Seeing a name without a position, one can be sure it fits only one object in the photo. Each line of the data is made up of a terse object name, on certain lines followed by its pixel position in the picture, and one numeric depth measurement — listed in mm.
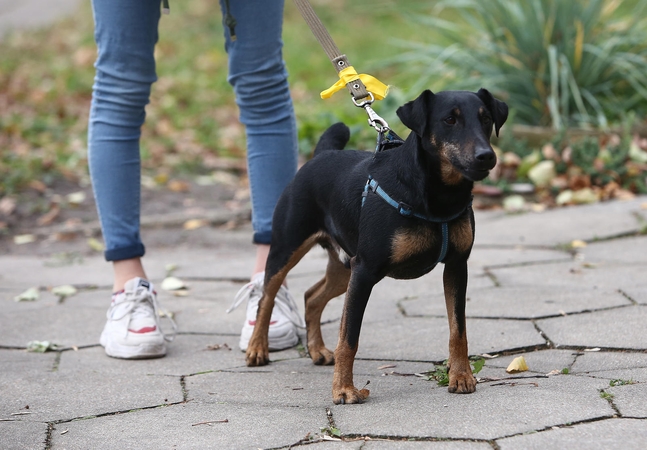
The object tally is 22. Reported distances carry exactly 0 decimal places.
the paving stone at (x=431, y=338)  6062
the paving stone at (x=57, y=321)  6809
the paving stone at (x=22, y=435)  4621
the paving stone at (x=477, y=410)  4555
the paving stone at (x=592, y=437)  4215
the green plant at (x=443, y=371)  5359
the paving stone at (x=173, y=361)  6035
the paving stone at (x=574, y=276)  7434
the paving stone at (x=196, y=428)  4609
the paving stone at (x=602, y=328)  5934
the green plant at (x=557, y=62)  13039
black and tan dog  4828
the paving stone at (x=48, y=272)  8555
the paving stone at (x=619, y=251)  8224
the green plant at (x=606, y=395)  4820
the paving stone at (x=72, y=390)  5230
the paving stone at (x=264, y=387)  5270
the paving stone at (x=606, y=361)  5445
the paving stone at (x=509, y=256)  8461
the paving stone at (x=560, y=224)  9242
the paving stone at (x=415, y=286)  7687
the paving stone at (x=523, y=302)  6801
